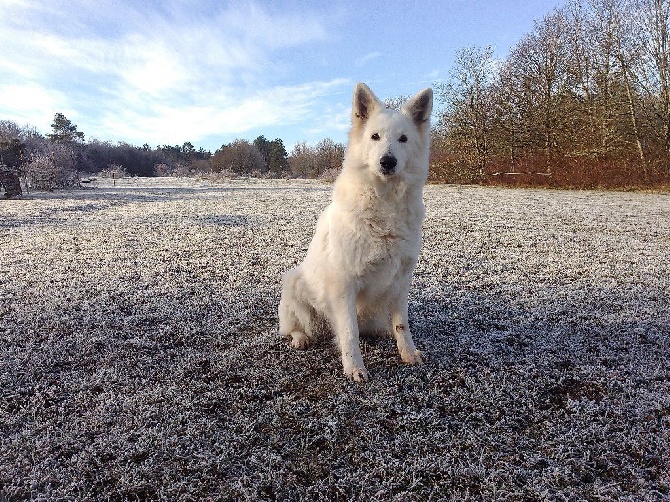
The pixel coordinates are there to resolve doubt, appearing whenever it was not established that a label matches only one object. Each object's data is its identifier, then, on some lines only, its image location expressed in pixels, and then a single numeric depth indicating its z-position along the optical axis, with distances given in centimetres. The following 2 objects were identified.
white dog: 292
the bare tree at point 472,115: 2620
